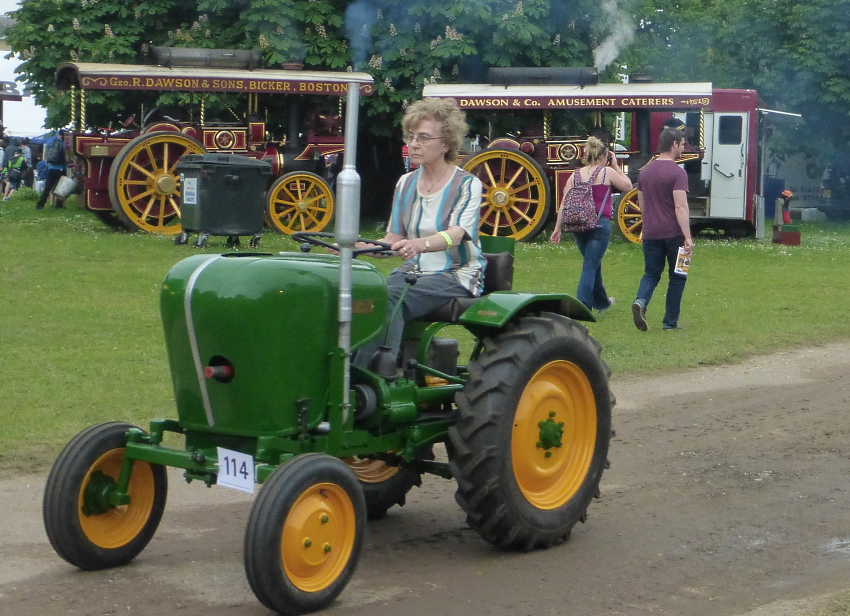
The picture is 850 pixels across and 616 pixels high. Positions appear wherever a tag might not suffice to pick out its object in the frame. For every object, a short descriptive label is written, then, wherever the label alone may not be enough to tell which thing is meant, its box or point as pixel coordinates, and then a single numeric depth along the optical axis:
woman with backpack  10.89
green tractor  4.13
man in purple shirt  10.20
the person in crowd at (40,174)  26.45
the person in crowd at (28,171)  30.68
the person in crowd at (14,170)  28.11
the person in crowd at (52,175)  22.42
